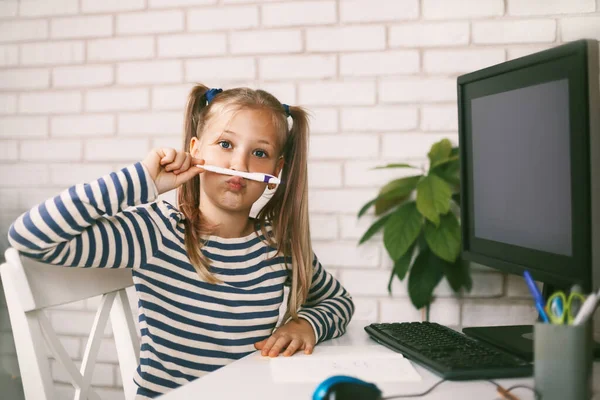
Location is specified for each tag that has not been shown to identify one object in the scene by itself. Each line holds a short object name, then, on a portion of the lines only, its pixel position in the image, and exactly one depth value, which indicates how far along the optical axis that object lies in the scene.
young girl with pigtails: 1.04
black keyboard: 0.83
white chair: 0.90
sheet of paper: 0.84
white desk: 0.75
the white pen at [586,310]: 0.66
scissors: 0.67
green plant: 1.50
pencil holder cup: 0.65
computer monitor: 0.86
